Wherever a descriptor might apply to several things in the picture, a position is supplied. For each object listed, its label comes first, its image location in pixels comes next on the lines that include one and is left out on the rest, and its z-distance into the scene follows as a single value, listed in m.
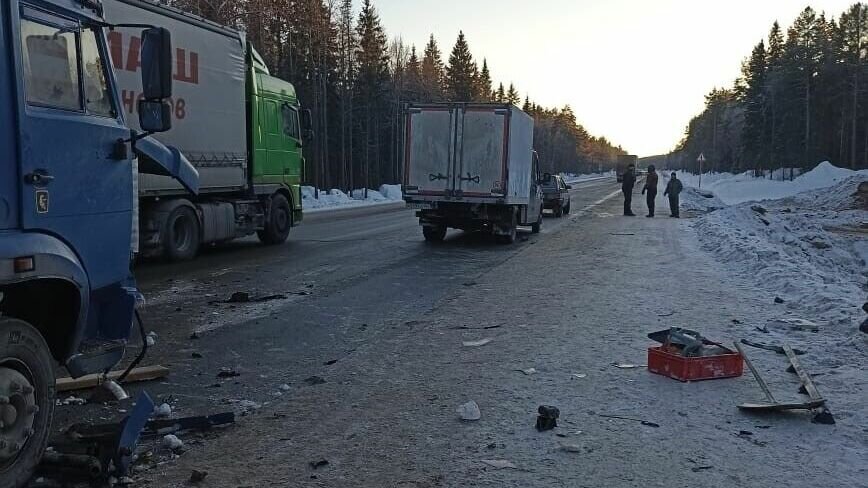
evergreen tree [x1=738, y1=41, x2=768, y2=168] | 91.56
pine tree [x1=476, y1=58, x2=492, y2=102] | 90.99
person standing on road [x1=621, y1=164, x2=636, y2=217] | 26.47
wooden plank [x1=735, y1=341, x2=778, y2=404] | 5.21
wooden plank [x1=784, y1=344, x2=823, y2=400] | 5.29
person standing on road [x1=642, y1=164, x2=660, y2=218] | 26.02
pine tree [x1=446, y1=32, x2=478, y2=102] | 80.94
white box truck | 16.34
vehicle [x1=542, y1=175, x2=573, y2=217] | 27.12
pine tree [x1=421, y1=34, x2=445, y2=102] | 74.50
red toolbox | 5.82
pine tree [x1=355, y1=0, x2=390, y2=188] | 60.18
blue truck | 3.57
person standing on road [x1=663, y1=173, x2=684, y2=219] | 25.83
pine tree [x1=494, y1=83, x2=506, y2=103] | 117.00
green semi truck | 11.75
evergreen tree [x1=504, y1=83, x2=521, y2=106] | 121.27
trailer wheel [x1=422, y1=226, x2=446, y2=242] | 17.12
